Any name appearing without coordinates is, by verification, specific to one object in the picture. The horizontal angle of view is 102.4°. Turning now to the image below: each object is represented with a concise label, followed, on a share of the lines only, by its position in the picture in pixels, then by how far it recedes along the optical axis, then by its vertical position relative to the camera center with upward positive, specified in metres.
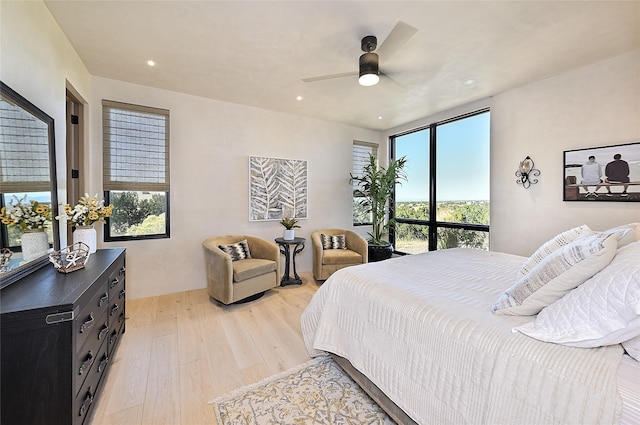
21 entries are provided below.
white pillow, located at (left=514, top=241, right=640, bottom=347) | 0.89 -0.38
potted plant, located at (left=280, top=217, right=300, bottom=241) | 3.96 -0.28
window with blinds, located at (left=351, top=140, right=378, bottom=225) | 5.16 +0.88
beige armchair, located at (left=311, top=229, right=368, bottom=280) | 3.98 -0.73
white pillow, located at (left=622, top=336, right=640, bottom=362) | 0.90 -0.50
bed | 0.87 -0.62
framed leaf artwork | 4.09 +0.36
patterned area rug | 1.55 -1.25
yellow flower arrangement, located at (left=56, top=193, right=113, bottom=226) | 2.00 -0.01
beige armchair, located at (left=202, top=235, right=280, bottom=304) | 3.02 -0.75
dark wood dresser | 1.08 -0.63
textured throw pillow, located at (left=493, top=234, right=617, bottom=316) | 1.07 -0.30
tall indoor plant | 4.70 +0.29
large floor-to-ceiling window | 3.94 +0.38
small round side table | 3.90 -0.71
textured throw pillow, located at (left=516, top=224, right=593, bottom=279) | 1.75 -0.25
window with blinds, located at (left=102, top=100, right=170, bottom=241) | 3.21 +0.55
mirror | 1.41 +0.27
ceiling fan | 2.10 +1.35
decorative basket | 1.61 -0.30
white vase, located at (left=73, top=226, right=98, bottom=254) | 2.06 -0.19
